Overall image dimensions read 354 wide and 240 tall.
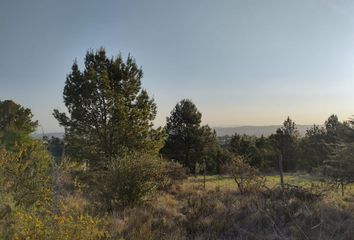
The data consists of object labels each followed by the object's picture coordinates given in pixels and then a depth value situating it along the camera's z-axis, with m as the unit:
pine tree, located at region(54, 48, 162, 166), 20.81
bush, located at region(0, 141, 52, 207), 9.11
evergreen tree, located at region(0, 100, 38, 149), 33.12
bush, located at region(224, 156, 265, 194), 15.49
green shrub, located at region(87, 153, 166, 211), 11.34
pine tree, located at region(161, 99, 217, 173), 39.59
